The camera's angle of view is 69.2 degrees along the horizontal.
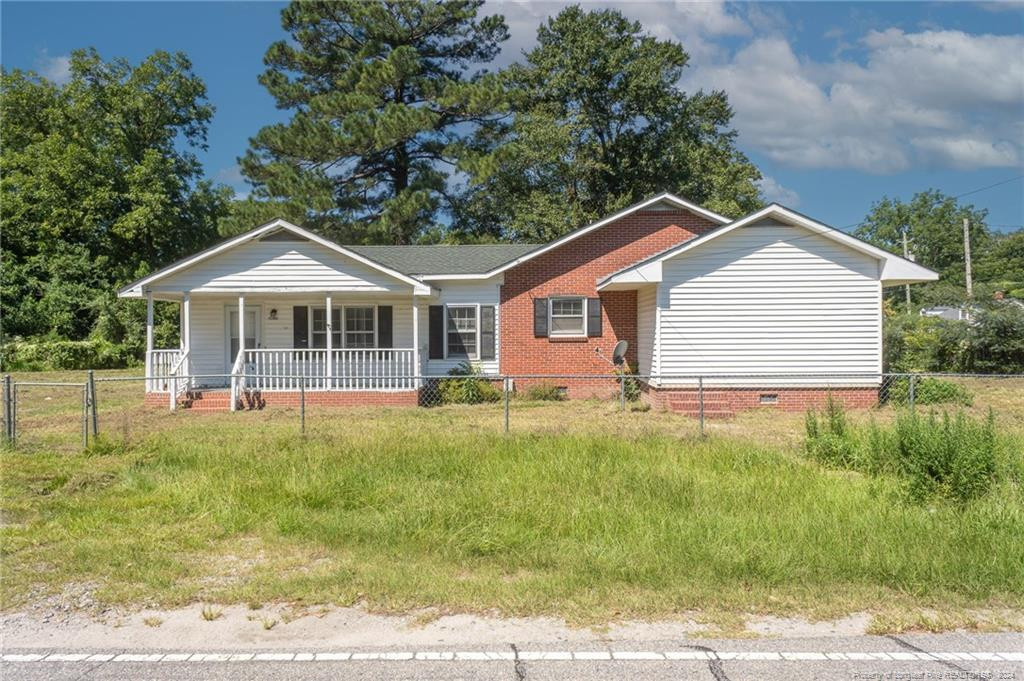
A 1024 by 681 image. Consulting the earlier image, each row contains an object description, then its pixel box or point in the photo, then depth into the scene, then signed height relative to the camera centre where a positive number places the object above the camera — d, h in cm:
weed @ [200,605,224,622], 514 -189
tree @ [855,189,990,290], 6806 +1014
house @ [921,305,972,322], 3750 +126
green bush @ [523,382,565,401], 1867 -132
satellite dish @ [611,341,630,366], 1867 -31
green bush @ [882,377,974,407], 1692 -133
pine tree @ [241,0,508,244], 3256 +1071
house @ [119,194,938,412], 1647 +80
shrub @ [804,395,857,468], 938 -137
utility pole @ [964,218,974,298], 4130 +493
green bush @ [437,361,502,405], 1836 -125
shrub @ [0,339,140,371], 2664 -30
